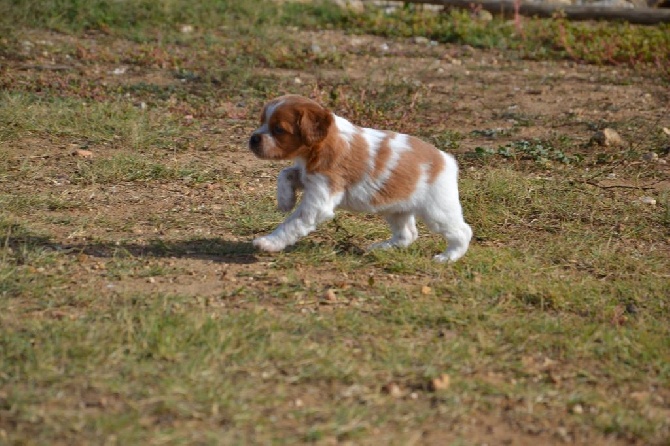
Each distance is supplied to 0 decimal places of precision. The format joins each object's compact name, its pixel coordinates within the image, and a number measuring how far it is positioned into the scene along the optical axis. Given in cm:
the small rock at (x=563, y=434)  854
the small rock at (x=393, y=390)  901
